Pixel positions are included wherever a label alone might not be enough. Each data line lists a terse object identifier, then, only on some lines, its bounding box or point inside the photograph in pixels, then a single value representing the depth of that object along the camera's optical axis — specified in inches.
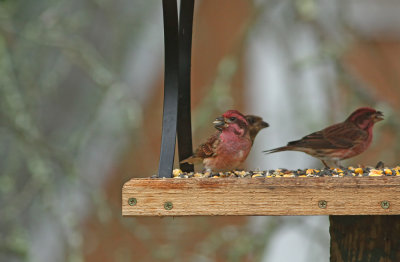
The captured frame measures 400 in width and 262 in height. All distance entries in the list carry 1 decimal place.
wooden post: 199.9
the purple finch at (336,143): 223.8
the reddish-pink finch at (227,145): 196.5
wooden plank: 164.2
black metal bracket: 182.9
